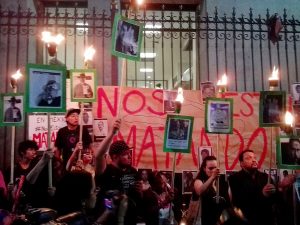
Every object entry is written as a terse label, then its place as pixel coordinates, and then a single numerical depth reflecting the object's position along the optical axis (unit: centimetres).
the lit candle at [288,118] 451
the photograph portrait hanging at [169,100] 616
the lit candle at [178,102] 422
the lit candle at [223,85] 520
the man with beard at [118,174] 370
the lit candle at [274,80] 455
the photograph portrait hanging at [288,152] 466
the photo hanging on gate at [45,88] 401
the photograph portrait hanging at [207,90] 614
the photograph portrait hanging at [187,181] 599
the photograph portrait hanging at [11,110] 501
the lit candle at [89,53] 457
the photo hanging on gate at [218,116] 492
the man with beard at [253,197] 445
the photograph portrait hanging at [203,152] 586
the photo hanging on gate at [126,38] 426
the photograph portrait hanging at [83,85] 492
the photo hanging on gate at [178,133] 471
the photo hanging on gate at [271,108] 474
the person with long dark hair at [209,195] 453
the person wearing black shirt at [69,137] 529
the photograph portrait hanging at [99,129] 593
